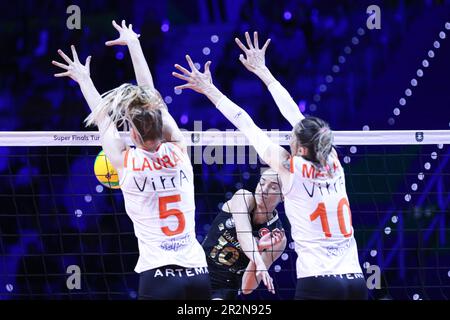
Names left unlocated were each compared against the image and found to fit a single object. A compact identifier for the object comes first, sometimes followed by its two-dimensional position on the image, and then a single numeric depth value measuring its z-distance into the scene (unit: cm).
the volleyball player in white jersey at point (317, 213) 1127
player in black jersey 1398
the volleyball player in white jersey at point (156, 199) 1076
